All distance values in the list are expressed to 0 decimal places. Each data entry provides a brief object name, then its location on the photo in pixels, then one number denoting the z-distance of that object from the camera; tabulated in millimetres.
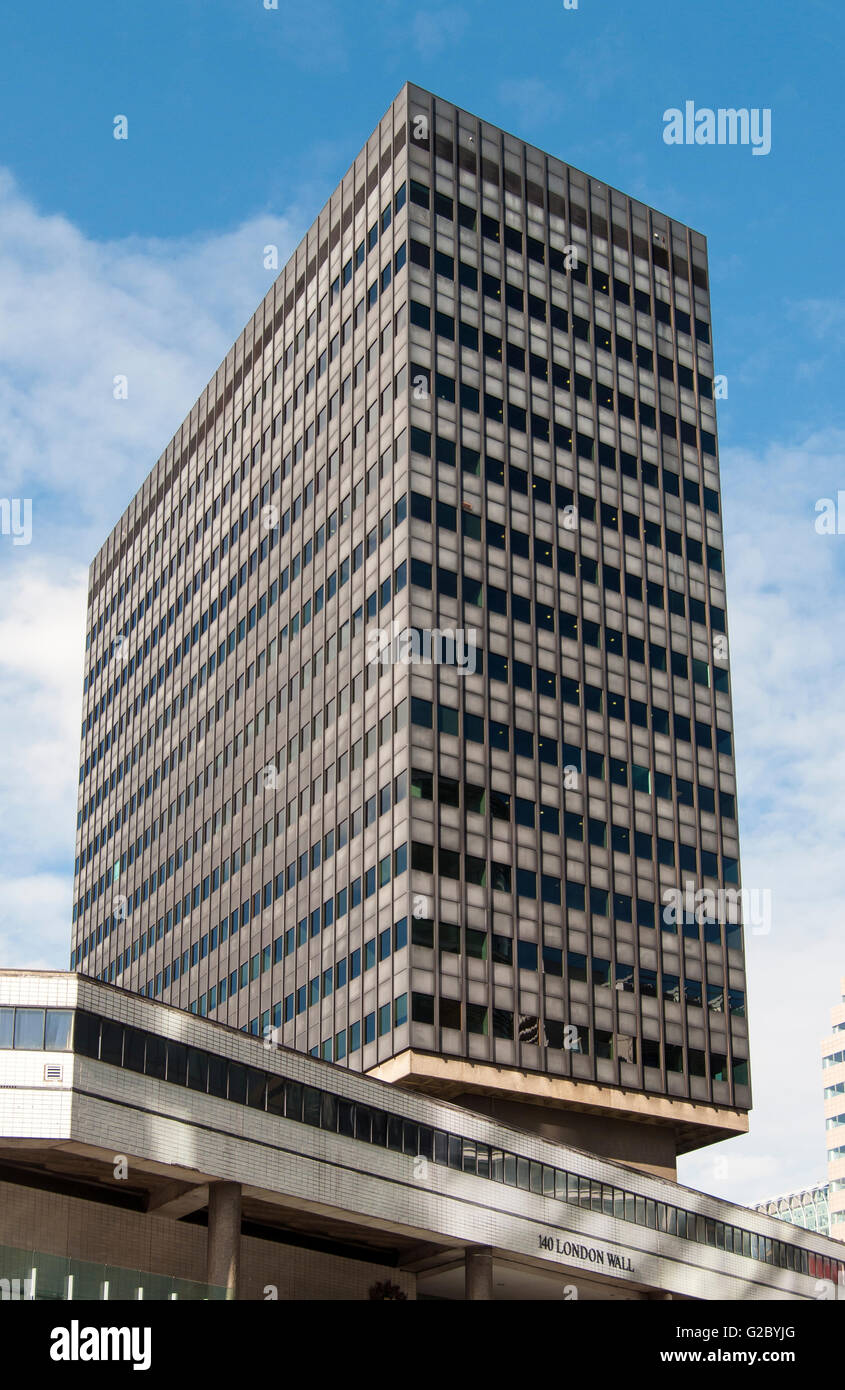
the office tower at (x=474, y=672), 78875
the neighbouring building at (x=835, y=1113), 160250
